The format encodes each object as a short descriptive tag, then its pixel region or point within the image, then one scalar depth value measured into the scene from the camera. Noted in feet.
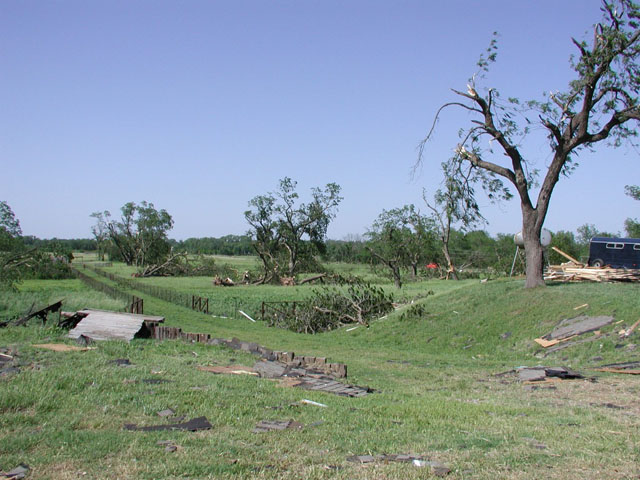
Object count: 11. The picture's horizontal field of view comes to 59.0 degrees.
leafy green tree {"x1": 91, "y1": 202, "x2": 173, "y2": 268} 330.13
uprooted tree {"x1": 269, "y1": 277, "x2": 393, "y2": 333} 83.30
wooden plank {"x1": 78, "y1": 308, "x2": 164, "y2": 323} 51.43
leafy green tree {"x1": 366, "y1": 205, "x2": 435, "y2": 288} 190.49
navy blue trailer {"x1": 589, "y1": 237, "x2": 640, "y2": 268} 89.92
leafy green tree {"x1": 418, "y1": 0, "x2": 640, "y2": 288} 65.82
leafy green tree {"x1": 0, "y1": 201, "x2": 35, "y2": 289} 127.85
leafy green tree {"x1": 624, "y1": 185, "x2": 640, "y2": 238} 143.88
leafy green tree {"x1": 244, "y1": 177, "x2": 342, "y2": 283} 228.84
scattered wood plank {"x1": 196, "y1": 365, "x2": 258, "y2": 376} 34.50
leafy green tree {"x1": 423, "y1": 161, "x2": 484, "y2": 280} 76.84
